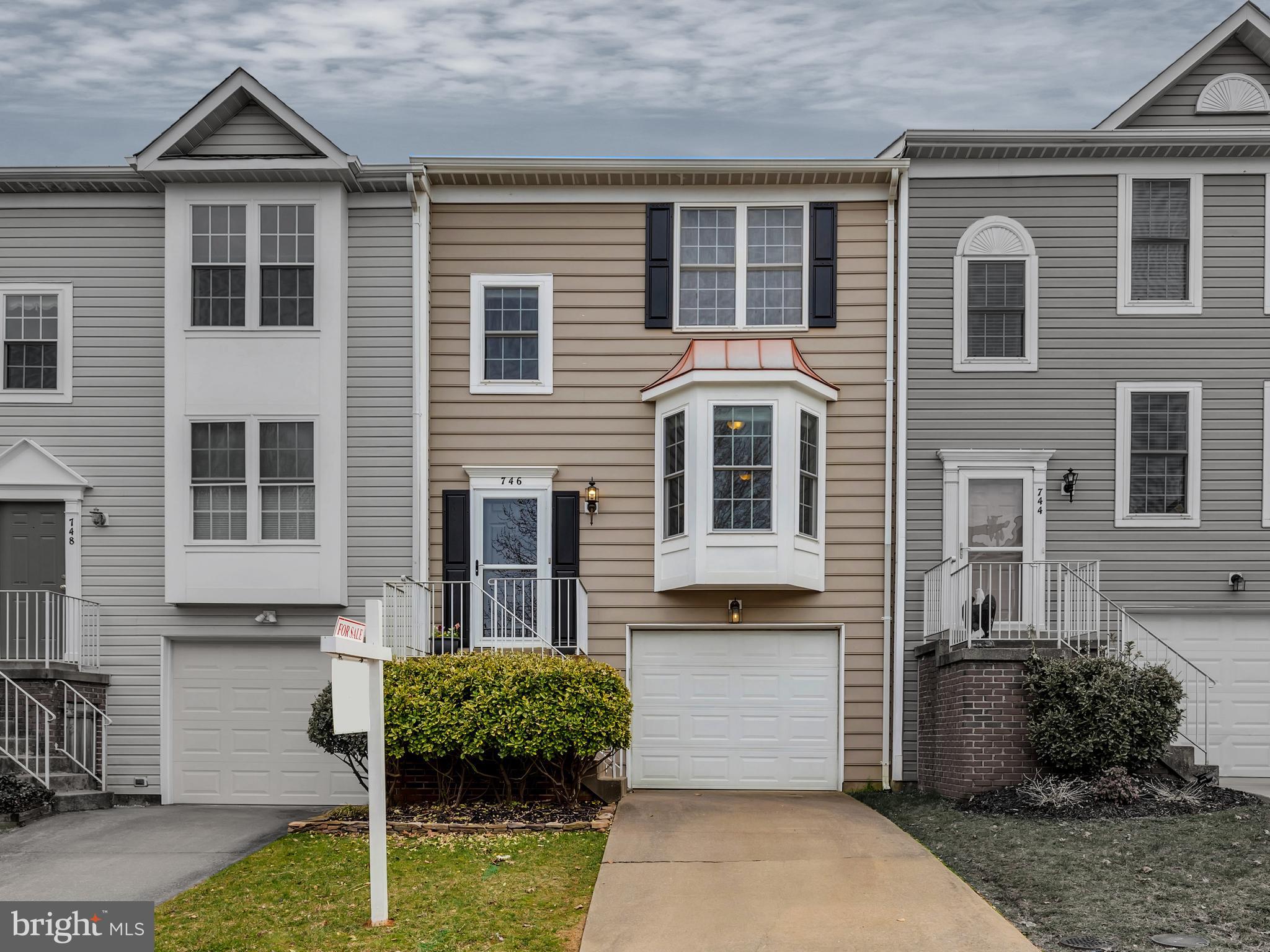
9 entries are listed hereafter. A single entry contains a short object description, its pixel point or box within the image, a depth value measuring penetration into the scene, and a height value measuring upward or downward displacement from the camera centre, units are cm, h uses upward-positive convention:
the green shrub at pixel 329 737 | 1238 -297
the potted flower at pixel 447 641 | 1340 -218
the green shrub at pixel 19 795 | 1209 -357
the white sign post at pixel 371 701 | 742 -159
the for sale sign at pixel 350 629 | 747 -115
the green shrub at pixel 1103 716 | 1152 -251
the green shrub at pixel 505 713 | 1169 -257
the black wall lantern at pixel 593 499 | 1409 -61
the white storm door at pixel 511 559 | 1401 -132
